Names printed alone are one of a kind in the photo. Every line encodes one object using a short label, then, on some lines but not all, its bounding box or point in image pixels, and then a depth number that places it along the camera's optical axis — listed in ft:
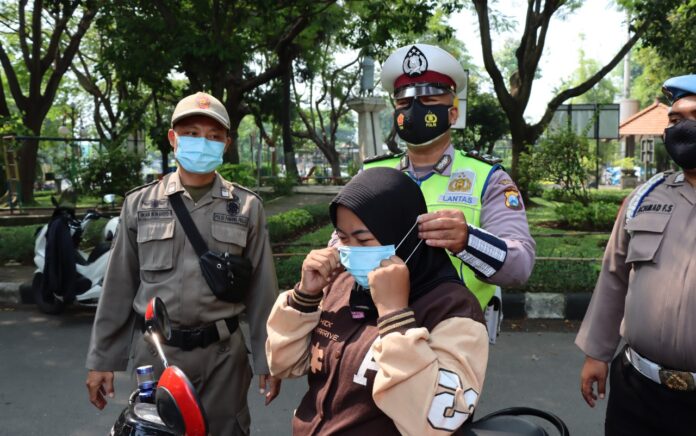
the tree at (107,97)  53.38
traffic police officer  6.61
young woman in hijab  4.46
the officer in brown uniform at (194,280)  7.76
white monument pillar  54.44
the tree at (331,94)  90.48
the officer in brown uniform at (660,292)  6.36
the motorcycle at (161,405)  4.17
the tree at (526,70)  37.47
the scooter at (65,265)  18.80
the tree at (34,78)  47.93
